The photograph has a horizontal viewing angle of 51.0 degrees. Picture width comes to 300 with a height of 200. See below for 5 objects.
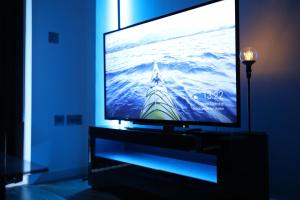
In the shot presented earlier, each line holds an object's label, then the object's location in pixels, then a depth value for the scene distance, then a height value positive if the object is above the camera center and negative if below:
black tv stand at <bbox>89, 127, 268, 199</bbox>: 2.09 -0.52
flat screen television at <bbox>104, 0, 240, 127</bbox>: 2.35 +0.33
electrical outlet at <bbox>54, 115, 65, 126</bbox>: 3.56 -0.16
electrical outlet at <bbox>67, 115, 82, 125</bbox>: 3.68 -0.16
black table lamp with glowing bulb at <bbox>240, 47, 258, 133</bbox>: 2.33 +0.36
